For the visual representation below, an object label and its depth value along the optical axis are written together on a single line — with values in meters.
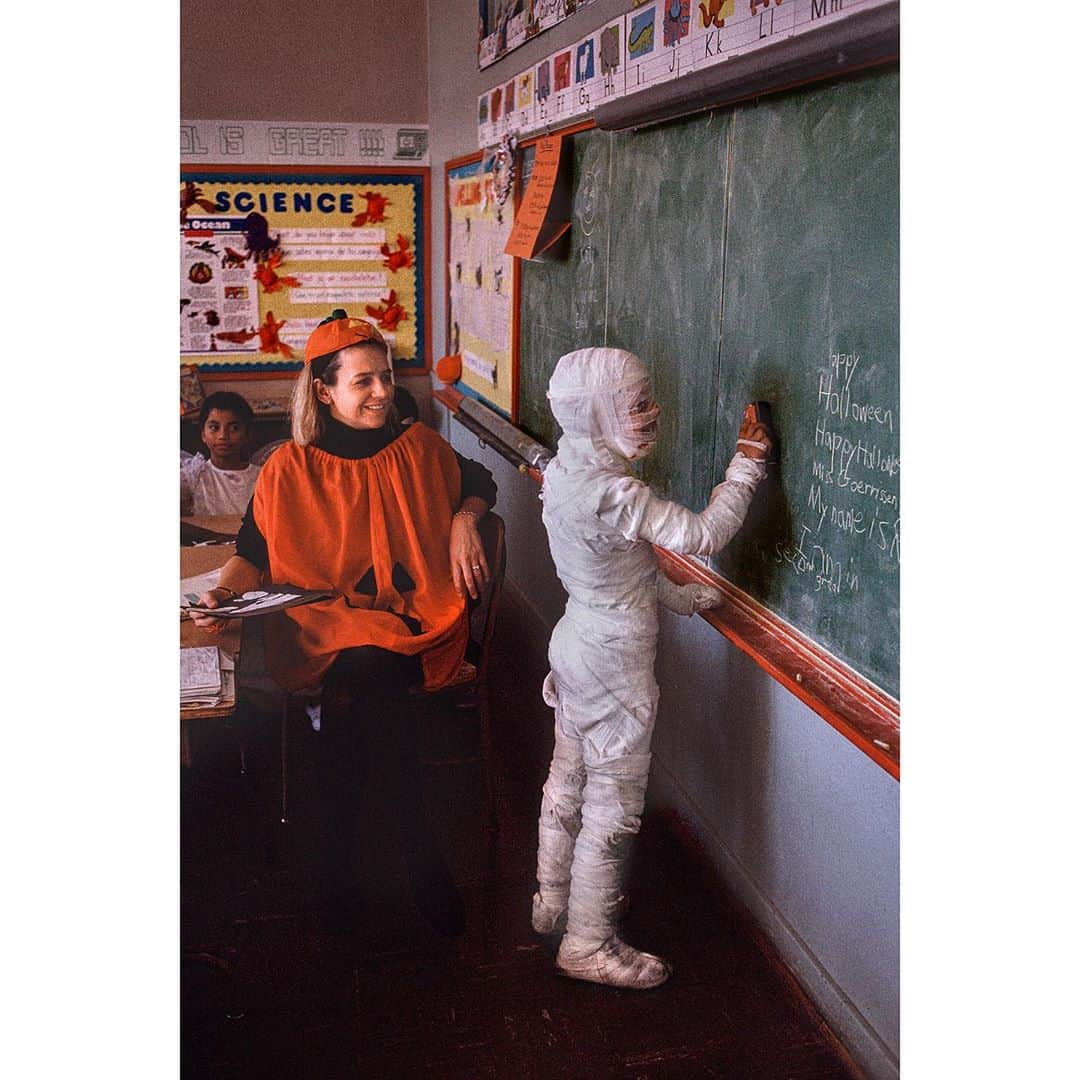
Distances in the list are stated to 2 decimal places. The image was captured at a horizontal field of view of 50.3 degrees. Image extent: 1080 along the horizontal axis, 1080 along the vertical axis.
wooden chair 1.42
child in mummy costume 1.21
